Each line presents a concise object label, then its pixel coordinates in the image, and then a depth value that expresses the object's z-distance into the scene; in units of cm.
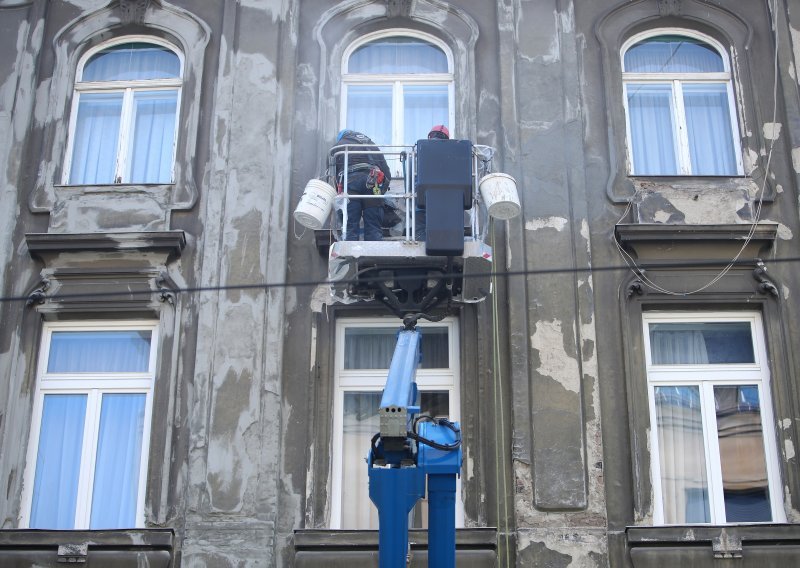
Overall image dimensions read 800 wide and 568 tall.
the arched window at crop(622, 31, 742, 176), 1329
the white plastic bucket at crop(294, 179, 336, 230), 1052
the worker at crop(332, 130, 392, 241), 1098
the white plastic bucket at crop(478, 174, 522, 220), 1012
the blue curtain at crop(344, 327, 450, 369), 1228
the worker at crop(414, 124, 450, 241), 1055
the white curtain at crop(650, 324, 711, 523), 1159
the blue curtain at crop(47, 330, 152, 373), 1248
